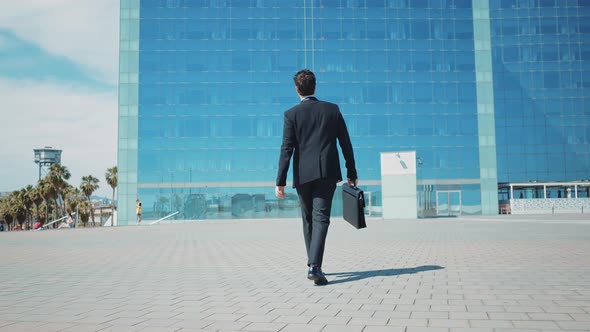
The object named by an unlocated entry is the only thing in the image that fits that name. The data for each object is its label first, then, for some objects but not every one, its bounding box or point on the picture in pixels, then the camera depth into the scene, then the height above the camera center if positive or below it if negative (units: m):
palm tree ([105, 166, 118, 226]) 75.38 +3.10
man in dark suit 5.84 +0.44
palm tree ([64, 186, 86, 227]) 85.88 +0.30
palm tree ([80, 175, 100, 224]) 80.12 +2.13
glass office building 46.22 +9.01
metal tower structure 142.75 +11.38
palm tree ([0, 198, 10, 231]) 91.36 -1.69
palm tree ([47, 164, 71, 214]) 72.31 +3.14
